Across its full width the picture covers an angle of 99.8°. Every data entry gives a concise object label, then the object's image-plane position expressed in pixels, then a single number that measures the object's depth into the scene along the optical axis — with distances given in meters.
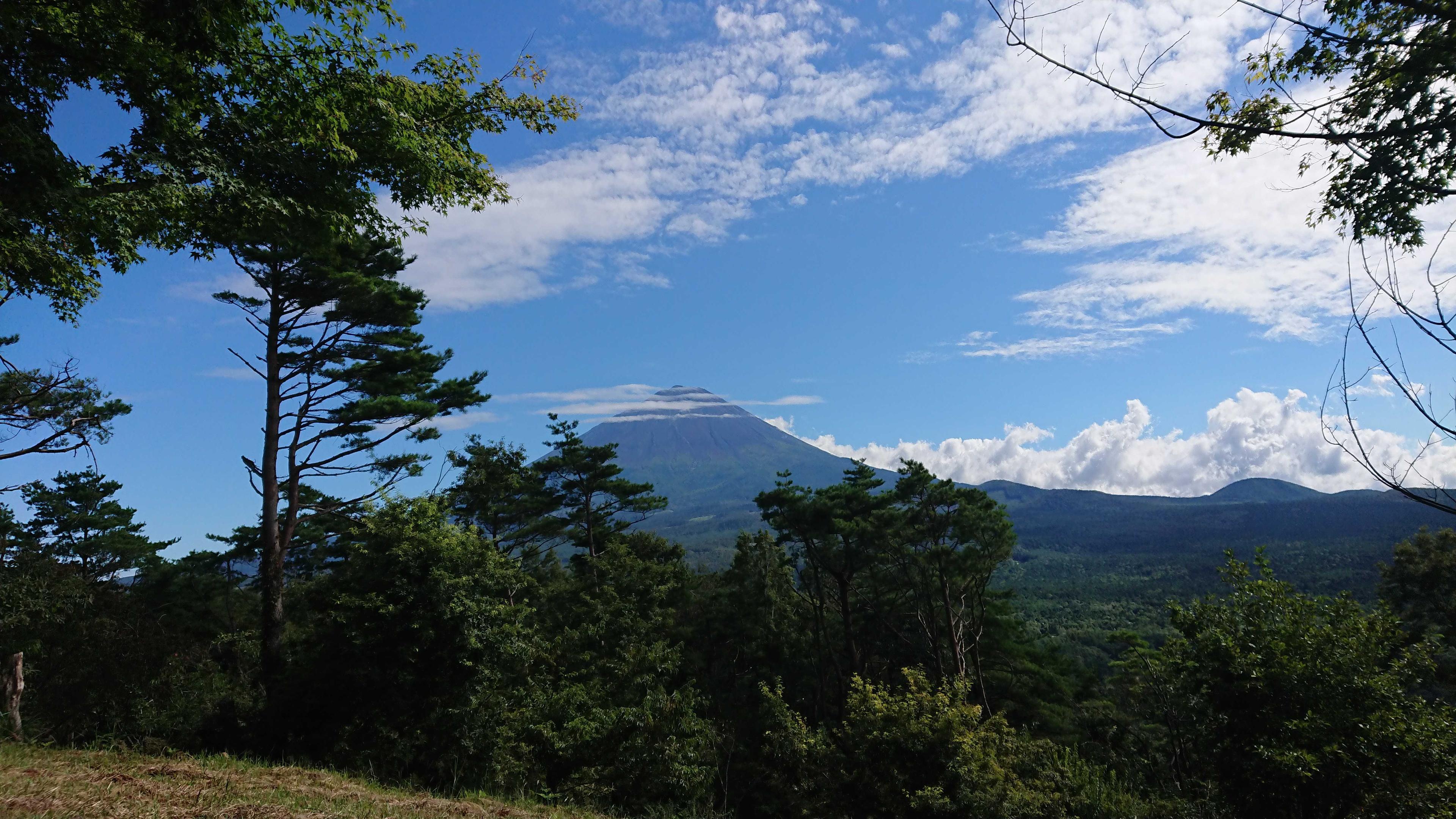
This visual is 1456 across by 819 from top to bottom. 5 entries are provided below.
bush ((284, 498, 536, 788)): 10.26
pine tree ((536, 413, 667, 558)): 28.23
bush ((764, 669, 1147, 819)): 10.30
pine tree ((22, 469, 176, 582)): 23.75
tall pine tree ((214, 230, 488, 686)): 12.38
